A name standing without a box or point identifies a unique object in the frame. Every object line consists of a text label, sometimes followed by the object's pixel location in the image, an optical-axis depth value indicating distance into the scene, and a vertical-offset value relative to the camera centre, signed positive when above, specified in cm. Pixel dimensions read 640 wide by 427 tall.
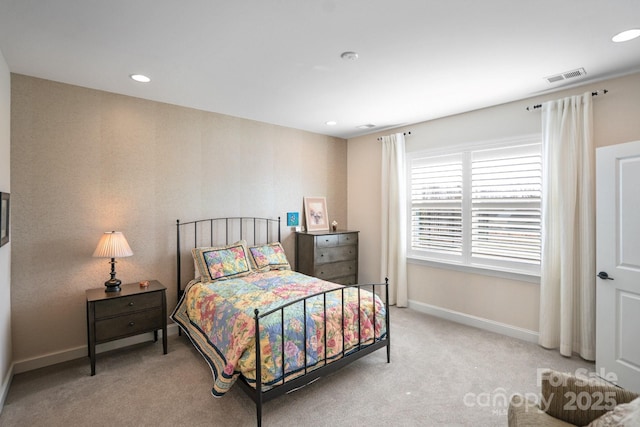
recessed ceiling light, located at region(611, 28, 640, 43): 217 +126
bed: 222 -87
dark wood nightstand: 282 -96
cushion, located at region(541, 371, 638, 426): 143 -88
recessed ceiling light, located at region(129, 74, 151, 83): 290 +128
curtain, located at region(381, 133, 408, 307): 464 -5
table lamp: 297 -35
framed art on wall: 239 -6
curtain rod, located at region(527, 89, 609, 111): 295 +114
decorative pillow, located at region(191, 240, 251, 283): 353 -58
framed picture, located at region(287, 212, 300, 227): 480 -10
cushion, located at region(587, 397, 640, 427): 114 -78
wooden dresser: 455 -64
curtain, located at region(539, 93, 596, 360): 300 -16
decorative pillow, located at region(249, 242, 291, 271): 400 -59
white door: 245 -42
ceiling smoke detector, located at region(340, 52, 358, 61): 248 +127
